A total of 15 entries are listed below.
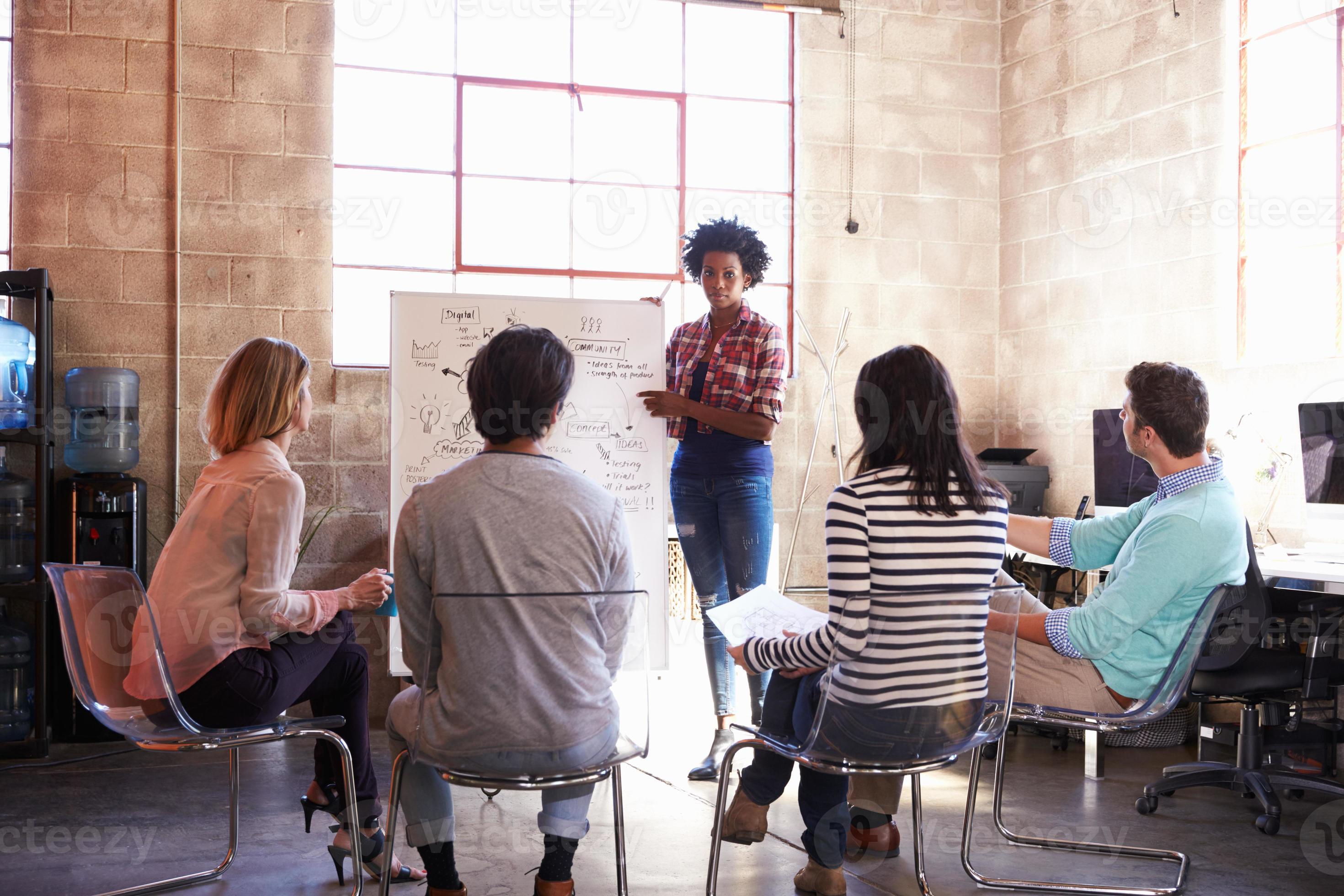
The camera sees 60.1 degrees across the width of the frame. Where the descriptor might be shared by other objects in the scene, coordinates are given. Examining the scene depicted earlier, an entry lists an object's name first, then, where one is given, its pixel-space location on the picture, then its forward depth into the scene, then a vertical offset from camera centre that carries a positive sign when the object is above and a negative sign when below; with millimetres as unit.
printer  4824 -183
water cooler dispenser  3979 -213
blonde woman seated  2184 -285
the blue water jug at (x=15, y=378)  3971 +176
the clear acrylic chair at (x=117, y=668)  2113 -446
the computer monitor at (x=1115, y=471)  4176 -126
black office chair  3074 -630
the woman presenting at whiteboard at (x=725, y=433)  3369 +1
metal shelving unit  3857 -176
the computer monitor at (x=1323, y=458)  3498 -59
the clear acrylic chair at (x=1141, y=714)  2334 -581
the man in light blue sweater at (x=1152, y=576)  2393 -288
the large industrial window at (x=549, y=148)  4598 +1186
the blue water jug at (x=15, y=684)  3879 -858
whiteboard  3469 +114
